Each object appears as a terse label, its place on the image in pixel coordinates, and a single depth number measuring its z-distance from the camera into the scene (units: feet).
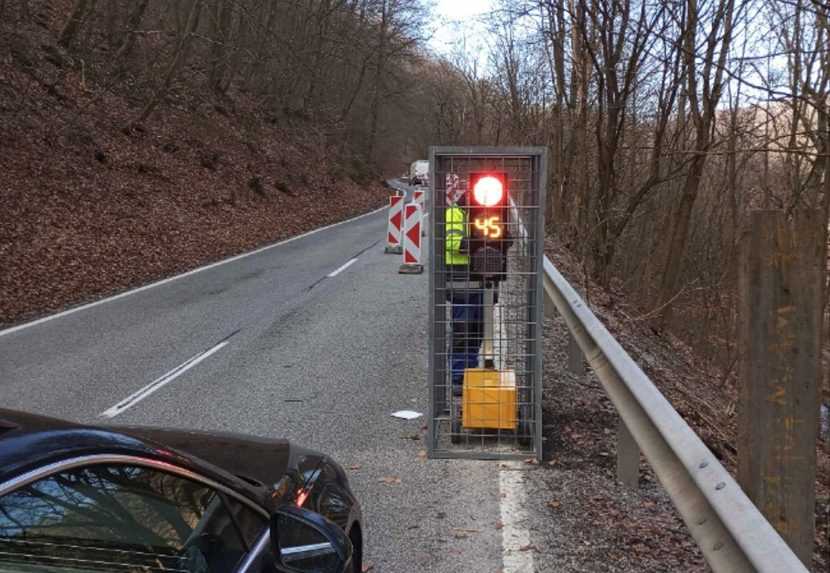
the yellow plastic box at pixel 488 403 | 18.88
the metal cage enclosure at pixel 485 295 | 18.19
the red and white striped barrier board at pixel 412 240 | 48.08
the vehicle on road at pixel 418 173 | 175.01
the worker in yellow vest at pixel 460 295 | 18.76
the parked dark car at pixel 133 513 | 5.95
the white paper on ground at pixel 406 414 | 22.29
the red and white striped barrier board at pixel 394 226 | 53.72
